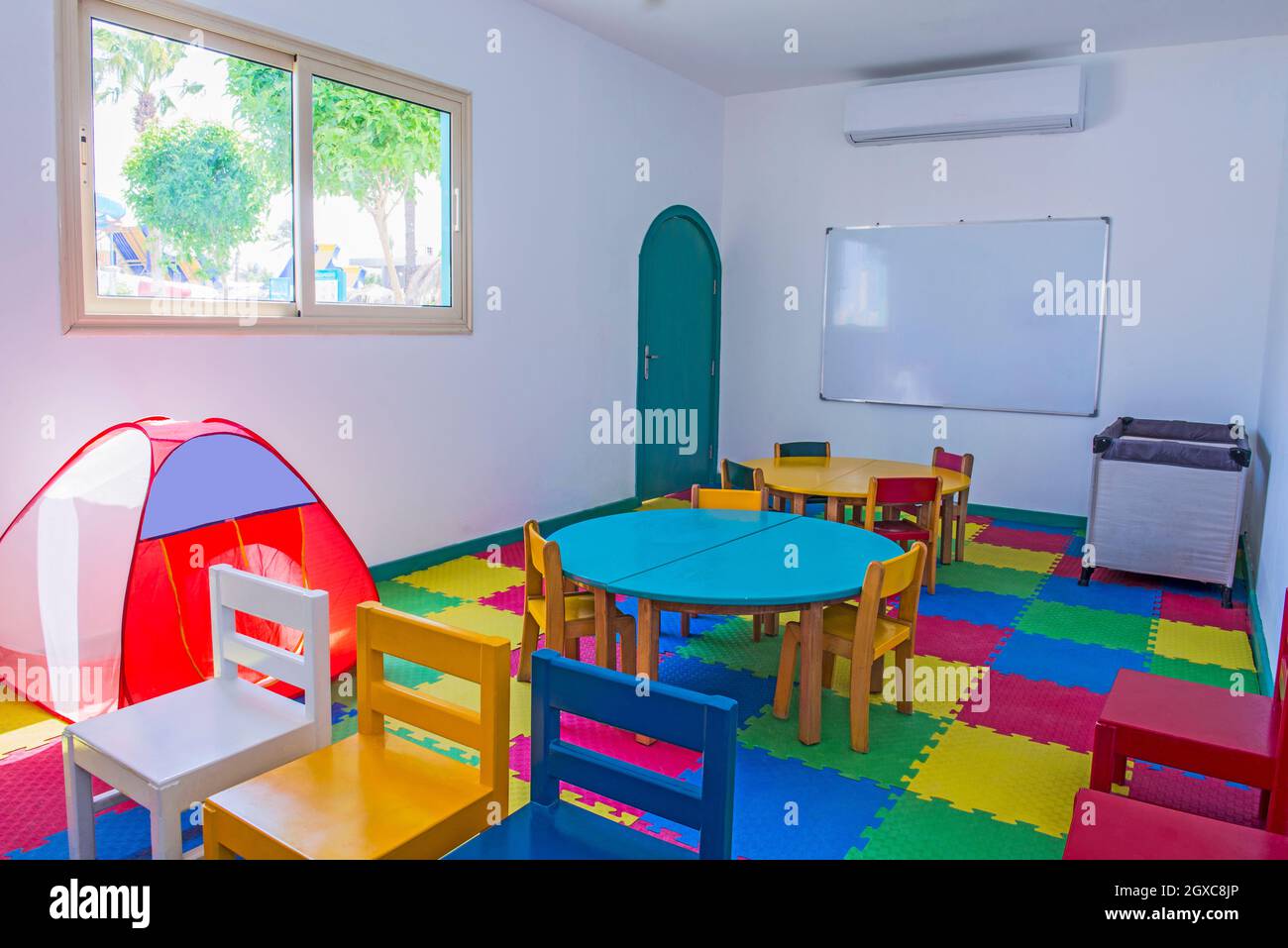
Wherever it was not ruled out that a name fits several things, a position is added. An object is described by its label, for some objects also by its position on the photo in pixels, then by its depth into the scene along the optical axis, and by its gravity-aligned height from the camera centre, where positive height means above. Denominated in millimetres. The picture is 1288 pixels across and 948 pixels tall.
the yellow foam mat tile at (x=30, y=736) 3031 -1213
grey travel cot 4906 -665
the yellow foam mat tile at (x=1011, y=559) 5656 -1094
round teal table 2955 -653
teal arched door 7152 +103
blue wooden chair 1582 -713
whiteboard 6602 +429
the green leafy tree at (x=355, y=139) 4324 +1084
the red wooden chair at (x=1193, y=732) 2266 -851
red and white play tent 3127 -675
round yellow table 4723 -554
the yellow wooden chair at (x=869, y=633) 3055 -876
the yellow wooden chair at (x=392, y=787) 1771 -842
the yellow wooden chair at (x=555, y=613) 3154 -857
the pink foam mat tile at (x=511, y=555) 5483 -1101
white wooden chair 2029 -843
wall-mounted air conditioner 6215 +1791
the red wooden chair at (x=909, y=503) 4535 -632
